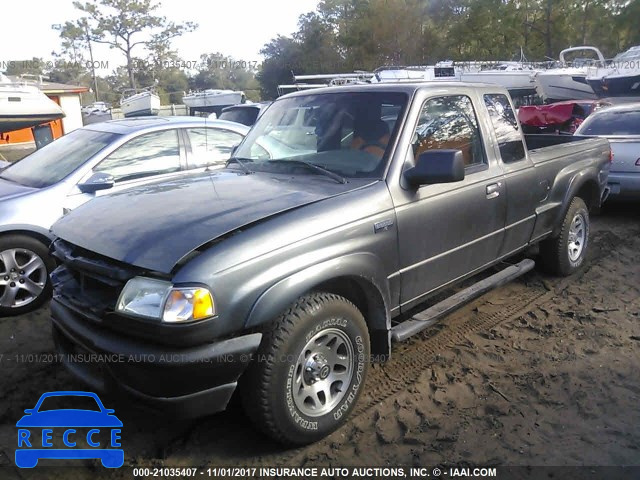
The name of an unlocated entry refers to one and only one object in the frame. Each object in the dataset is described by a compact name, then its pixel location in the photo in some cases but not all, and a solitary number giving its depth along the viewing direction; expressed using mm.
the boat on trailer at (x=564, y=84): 21297
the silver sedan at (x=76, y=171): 4785
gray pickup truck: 2553
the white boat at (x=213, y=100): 22922
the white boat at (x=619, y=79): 19125
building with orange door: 24359
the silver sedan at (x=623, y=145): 7500
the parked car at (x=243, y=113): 13367
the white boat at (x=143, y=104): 22594
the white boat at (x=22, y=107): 12609
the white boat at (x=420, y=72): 20734
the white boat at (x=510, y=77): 21375
